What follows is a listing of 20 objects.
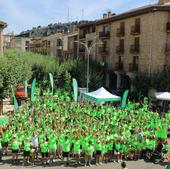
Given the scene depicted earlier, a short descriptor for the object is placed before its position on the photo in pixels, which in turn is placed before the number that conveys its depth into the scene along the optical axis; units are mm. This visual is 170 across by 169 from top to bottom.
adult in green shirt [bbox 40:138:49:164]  11672
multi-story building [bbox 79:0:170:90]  27488
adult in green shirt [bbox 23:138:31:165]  11593
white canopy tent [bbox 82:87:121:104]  18101
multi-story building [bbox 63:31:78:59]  43505
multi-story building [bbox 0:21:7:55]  23827
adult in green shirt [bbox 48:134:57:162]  11806
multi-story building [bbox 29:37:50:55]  56857
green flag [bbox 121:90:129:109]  19537
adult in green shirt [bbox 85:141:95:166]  11660
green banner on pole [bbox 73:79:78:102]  20442
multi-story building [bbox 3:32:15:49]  69537
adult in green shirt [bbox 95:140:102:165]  11828
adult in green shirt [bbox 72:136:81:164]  11806
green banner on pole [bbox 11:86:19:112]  16917
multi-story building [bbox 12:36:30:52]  70119
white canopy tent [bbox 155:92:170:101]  19147
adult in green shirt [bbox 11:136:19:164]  11705
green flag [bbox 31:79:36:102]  20190
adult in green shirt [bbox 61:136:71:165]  11649
